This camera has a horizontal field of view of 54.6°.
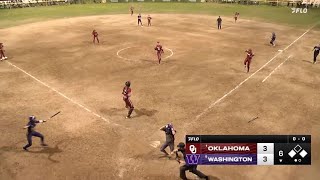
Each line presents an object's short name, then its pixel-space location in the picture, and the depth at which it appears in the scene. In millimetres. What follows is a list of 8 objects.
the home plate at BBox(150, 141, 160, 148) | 15782
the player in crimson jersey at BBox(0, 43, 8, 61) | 29980
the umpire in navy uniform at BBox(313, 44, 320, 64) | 27964
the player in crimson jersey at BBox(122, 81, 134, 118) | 18125
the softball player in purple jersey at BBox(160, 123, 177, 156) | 14062
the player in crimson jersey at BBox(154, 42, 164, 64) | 27703
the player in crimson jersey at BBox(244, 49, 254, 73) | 25312
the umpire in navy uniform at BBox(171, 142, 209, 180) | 12355
